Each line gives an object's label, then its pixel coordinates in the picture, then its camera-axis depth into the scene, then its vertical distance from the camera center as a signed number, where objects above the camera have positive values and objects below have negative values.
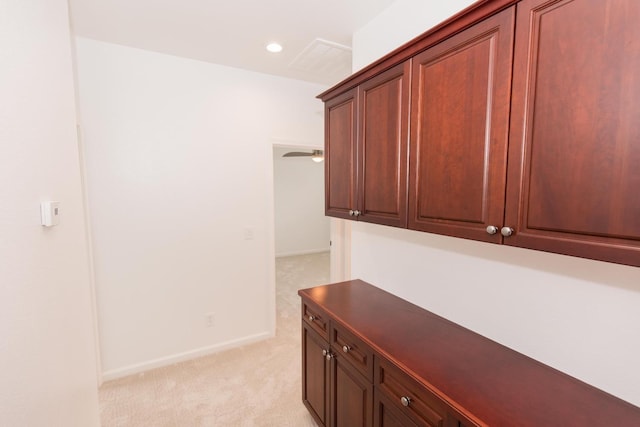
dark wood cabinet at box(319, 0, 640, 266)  0.80 +0.22
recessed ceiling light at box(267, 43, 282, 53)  2.47 +1.23
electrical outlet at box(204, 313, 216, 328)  2.96 -1.30
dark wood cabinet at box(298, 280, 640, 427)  0.98 -0.73
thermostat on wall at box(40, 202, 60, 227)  1.13 -0.09
